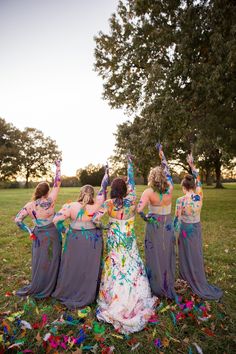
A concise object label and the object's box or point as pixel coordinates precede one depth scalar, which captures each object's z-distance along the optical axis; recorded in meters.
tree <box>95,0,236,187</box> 11.79
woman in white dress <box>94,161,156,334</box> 4.15
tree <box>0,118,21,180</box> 53.50
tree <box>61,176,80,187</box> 57.19
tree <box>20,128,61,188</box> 58.38
